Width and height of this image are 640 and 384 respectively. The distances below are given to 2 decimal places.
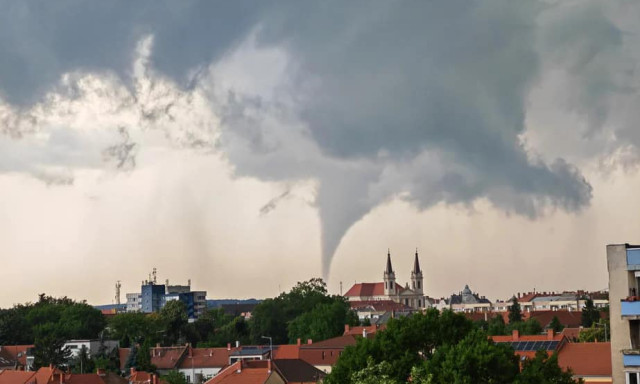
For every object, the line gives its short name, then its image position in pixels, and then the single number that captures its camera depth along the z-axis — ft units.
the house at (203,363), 529.86
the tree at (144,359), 501.85
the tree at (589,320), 643.45
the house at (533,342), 366.63
